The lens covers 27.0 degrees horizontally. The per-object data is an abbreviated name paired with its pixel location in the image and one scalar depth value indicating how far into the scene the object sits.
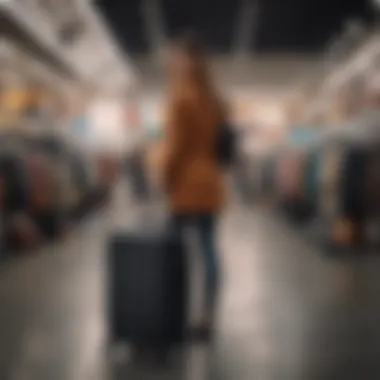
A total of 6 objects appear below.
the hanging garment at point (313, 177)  8.31
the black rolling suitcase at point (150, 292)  3.63
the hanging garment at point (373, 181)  7.00
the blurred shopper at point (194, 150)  3.71
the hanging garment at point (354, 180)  6.98
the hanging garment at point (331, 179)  7.25
